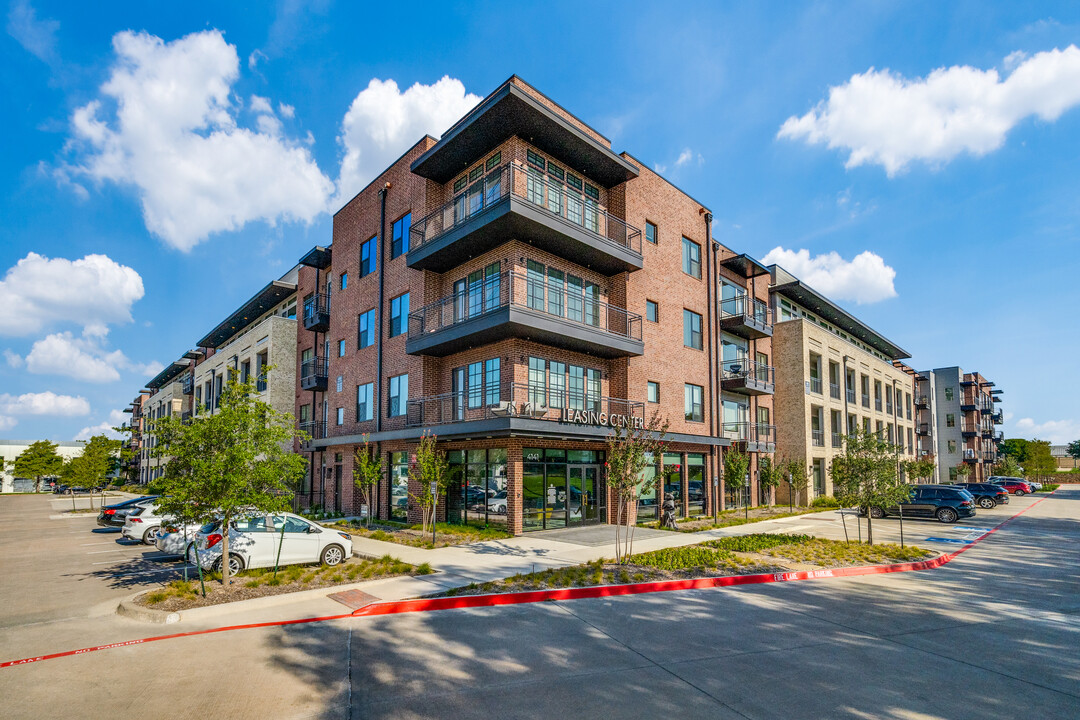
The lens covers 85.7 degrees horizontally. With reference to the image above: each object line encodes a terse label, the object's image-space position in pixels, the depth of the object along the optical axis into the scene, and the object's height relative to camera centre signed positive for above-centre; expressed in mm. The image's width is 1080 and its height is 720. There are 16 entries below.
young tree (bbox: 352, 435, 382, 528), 22672 -1611
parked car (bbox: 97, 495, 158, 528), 25891 -3698
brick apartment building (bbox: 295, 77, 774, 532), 20109 +4449
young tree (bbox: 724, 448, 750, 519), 25641 -1731
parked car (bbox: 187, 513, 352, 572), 13055 -2610
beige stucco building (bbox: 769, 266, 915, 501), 35719 +3345
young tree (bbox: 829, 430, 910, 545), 17938 -1428
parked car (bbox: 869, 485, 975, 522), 28297 -3695
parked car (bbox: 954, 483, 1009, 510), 38906 -4424
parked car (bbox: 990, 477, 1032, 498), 60478 -6064
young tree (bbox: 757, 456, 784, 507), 29797 -2259
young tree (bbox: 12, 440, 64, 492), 69788 -3577
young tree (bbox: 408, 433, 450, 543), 18609 -1400
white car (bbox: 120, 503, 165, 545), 20141 -3263
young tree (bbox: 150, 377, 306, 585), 11133 -623
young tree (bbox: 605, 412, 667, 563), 14227 -805
